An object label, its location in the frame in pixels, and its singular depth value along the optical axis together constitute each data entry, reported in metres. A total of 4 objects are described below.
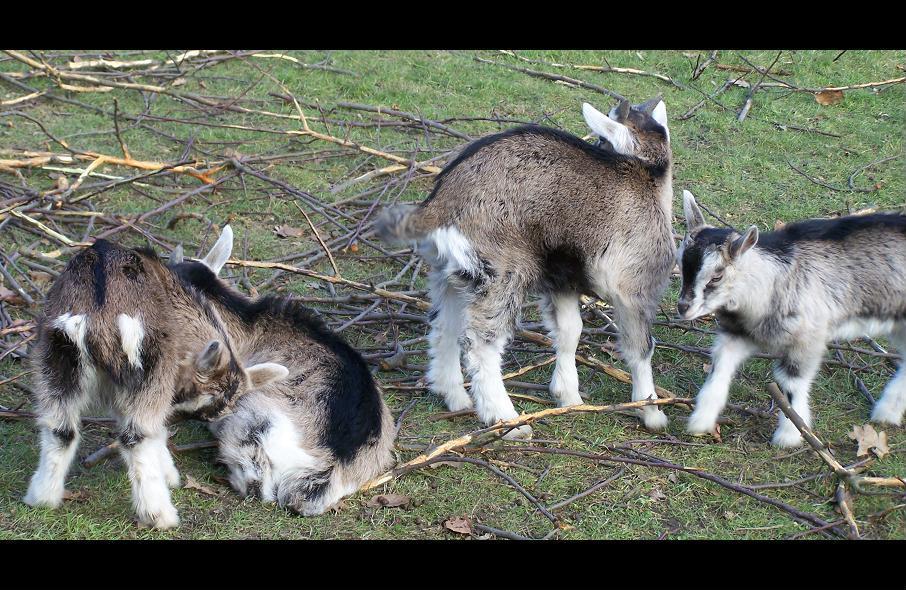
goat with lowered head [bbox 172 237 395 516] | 5.25
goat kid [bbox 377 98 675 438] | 5.81
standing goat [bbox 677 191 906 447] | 6.02
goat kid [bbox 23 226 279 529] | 4.88
